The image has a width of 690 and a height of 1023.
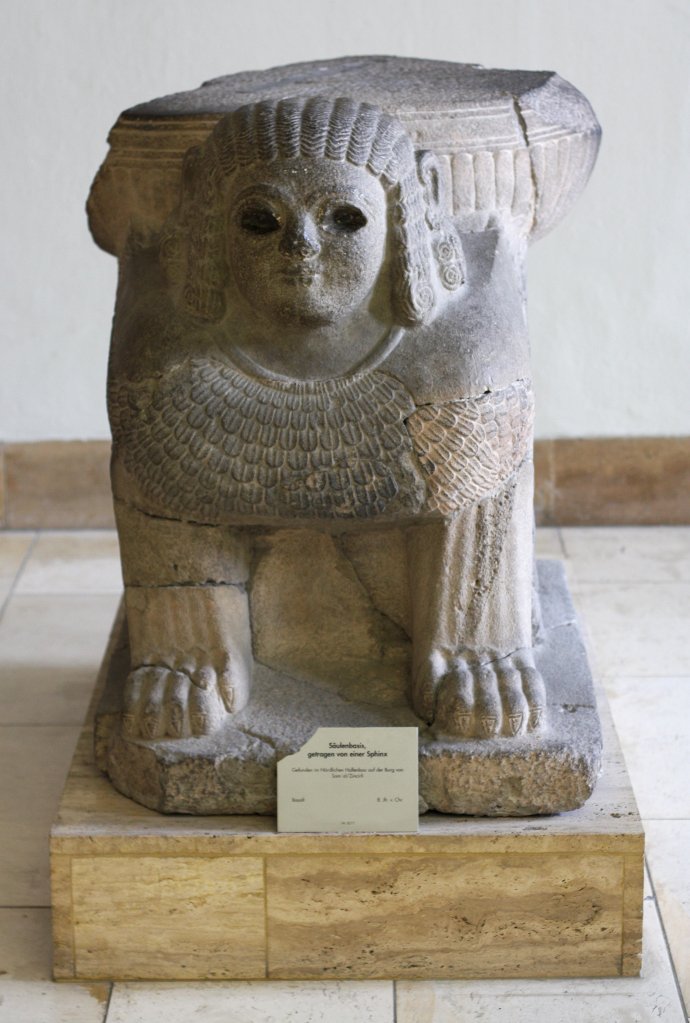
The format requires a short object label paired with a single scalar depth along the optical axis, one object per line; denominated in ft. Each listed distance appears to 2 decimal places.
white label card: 8.49
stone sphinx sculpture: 8.26
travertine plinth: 8.51
